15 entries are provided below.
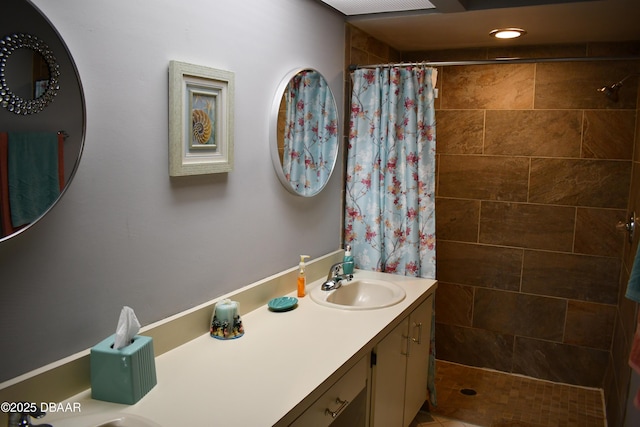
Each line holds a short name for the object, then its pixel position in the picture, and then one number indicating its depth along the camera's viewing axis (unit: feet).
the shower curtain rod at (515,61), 8.30
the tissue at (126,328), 4.91
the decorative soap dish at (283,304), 7.39
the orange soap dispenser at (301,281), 8.10
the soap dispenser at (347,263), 9.14
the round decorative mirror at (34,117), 4.18
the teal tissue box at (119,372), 4.82
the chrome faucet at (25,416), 4.08
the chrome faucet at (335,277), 8.48
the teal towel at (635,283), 5.44
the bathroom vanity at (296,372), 4.82
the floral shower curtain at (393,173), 9.16
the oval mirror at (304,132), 7.74
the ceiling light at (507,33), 9.67
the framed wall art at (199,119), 5.85
